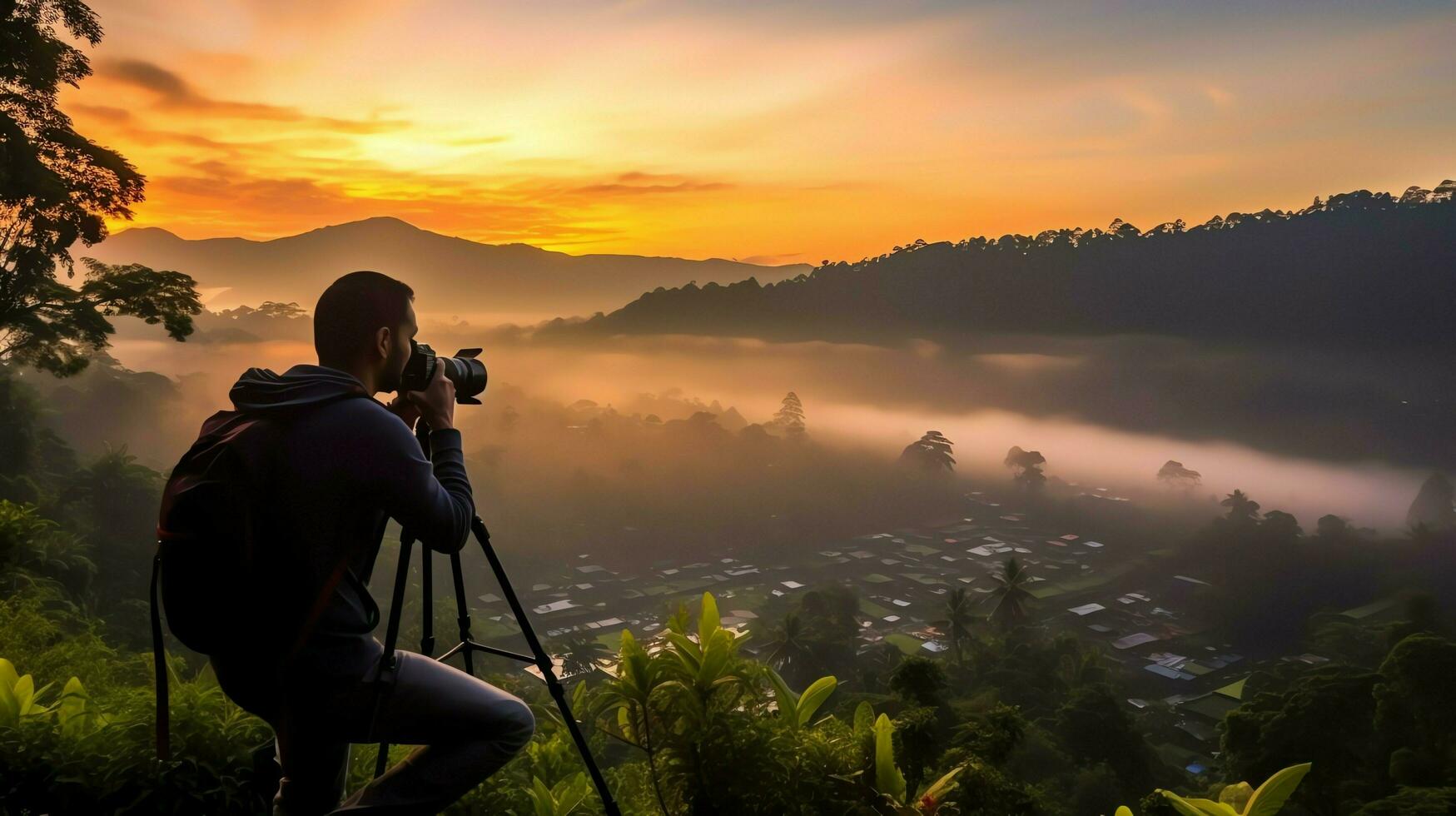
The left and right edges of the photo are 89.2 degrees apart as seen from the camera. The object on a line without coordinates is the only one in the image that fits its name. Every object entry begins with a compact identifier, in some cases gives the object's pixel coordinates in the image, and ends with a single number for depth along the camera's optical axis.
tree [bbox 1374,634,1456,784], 21.02
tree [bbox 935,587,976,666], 45.56
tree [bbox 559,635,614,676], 40.91
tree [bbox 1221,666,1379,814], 22.30
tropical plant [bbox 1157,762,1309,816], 1.89
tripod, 2.01
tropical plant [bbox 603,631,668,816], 2.29
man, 1.54
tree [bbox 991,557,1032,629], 51.19
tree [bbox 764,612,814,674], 42.19
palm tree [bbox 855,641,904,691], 36.03
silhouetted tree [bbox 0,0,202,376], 12.59
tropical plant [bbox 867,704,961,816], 2.07
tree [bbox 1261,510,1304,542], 72.00
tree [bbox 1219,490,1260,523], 78.12
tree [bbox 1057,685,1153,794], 29.14
